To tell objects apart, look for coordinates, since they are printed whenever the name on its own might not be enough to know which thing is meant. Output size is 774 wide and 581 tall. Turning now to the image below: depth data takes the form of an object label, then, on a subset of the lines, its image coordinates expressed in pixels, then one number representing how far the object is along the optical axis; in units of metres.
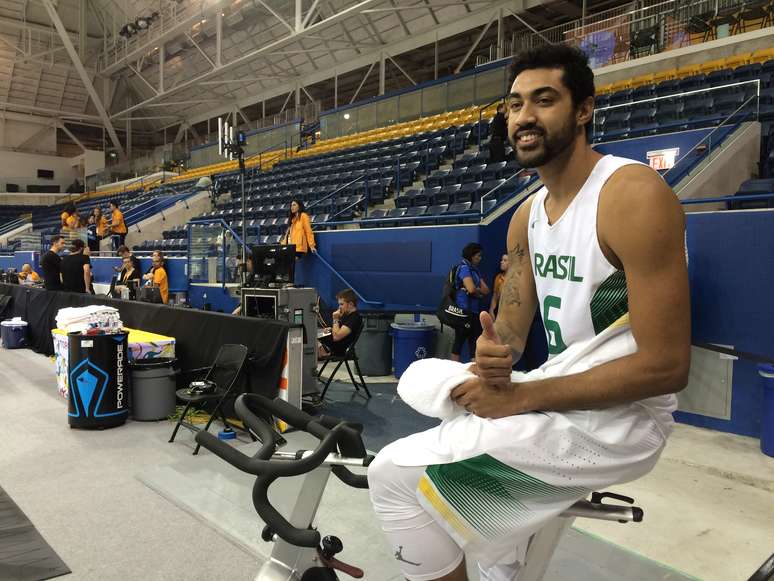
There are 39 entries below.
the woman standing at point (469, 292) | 5.84
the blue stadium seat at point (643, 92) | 9.49
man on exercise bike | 0.97
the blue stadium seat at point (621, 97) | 9.77
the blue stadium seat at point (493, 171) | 8.87
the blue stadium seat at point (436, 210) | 7.87
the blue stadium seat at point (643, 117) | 8.56
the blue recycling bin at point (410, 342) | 6.32
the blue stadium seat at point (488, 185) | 8.16
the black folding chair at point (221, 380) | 4.17
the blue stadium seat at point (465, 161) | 10.09
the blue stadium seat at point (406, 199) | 9.50
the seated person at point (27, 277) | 11.64
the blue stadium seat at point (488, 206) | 6.84
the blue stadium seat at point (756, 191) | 5.25
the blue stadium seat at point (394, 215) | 8.17
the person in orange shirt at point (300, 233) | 8.45
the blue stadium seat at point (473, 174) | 9.11
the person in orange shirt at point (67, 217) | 13.63
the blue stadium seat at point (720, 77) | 8.84
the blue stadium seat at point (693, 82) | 9.10
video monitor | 5.83
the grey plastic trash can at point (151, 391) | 4.80
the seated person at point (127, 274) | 9.02
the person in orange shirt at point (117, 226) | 12.62
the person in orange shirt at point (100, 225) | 13.22
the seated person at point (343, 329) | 5.61
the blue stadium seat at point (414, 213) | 8.05
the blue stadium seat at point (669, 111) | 8.32
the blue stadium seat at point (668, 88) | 9.36
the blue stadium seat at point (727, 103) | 7.79
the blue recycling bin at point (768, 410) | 3.78
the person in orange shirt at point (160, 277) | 8.43
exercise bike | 0.96
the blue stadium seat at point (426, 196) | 9.02
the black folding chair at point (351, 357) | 5.65
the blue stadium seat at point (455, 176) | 9.41
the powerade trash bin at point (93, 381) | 4.49
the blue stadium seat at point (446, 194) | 8.72
